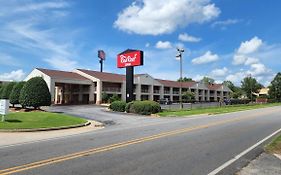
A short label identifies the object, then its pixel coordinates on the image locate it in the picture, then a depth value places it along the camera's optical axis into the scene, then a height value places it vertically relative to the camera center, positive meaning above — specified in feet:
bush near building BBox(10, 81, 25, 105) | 81.08 +1.77
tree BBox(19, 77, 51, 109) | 70.28 +1.22
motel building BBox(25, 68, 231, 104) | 115.91 +8.12
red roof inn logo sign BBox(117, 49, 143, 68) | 80.27 +16.39
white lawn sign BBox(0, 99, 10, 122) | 39.83 -1.97
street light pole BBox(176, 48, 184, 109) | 87.45 +20.20
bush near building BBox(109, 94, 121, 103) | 112.51 -0.38
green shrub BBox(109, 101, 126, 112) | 76.95 -3.42
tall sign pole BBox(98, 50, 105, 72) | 164.66 +34.84
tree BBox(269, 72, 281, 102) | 224.34 +9.91
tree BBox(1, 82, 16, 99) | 88.51 +3.27
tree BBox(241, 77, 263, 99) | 245.18 +16.55
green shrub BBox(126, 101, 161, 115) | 69.85 -3.49
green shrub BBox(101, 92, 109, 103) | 122.01 +0.20
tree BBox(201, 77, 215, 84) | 284.98 +26.54
